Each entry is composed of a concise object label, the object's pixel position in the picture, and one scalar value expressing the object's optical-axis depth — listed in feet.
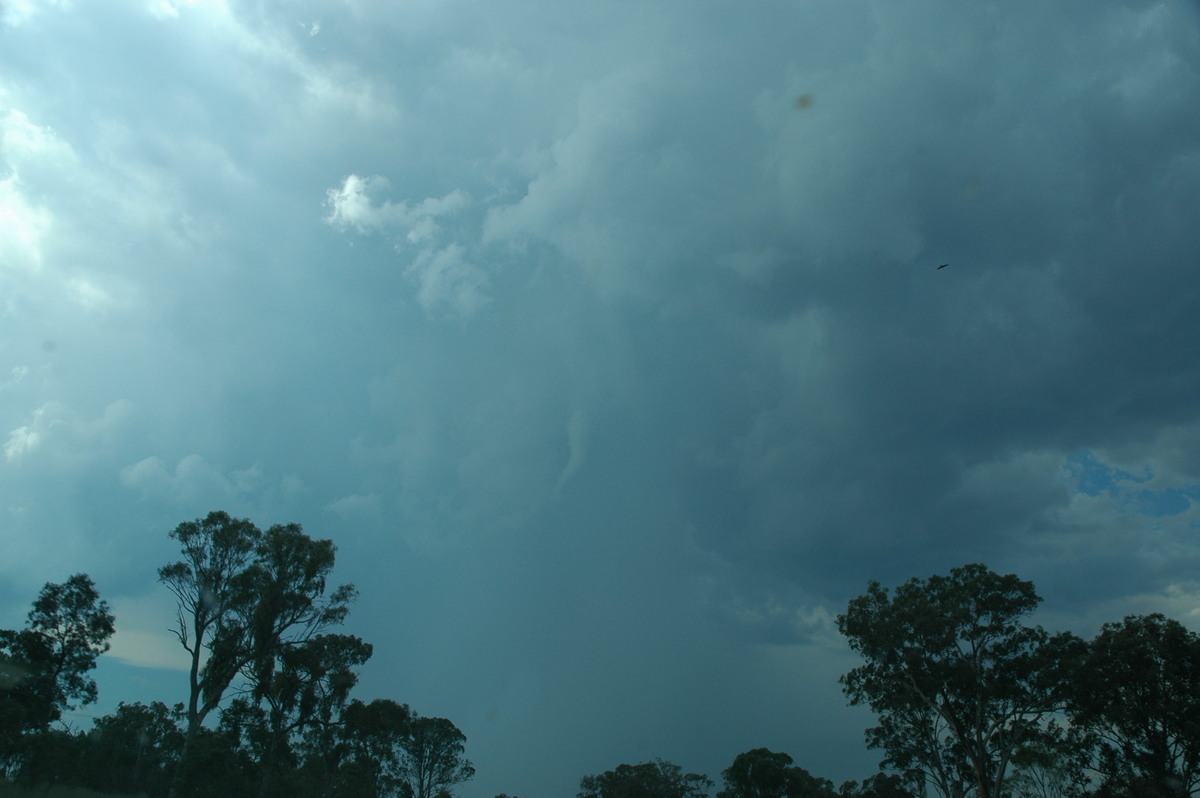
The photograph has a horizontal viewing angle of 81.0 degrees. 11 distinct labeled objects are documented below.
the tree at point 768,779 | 245.24
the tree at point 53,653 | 127.34
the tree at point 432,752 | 268.21
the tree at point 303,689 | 167.02
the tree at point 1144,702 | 121.49
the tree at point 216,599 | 141.18
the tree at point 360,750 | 197.57
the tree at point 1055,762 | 135.54
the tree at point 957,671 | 136.15
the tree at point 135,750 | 186.60
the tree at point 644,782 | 287.48
